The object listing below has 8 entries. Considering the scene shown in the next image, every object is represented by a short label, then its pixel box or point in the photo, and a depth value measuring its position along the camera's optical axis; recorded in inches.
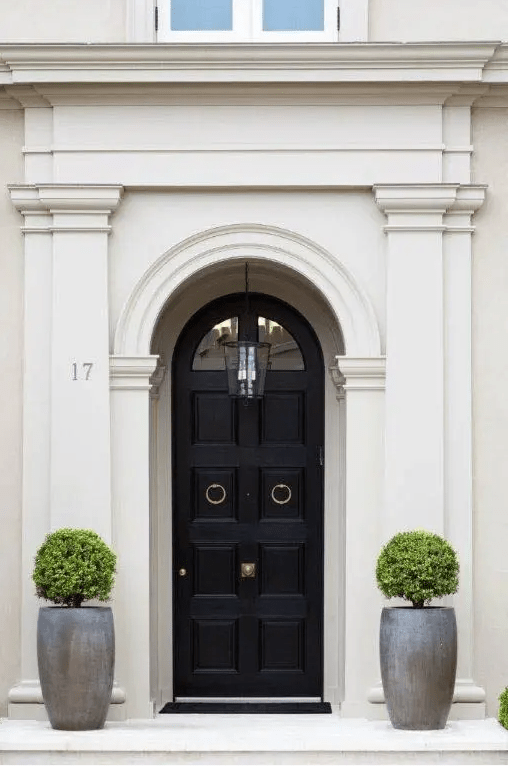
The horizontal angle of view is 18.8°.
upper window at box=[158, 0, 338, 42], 461.4
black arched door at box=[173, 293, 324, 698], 491.5
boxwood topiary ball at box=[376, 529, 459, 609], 417.4
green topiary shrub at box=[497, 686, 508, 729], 398.9
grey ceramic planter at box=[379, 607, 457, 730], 417.1
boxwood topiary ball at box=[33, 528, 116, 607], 417.1
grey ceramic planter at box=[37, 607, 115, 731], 417.1
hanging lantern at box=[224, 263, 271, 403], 463.2
